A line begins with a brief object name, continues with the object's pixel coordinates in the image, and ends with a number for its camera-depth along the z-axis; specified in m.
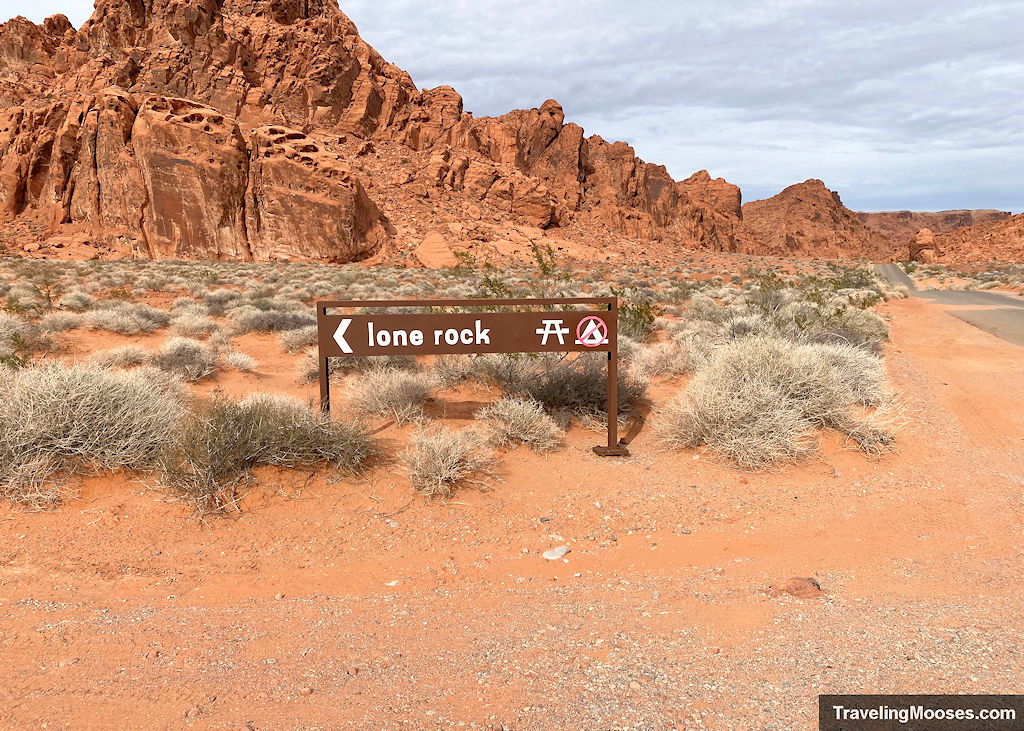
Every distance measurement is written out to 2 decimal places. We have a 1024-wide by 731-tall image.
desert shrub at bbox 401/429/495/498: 4.08
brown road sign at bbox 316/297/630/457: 4.64
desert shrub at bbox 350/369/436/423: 5.73
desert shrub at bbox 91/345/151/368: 7.44
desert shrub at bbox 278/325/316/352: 9.38
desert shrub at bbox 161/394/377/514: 3.81
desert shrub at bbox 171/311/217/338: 10.45
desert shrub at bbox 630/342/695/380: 7.77
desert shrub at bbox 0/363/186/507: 3.79
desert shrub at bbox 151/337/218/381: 7.18
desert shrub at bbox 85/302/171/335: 10.30
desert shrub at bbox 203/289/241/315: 13.55
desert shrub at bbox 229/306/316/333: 11.16
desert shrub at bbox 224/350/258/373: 7.93
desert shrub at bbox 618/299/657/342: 9.80
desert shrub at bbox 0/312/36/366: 7.57
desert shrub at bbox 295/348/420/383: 7.40
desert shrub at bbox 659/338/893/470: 4.83
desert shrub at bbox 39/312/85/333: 9.91
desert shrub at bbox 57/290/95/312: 12.26
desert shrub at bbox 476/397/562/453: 5.08
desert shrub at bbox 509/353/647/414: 6.06
